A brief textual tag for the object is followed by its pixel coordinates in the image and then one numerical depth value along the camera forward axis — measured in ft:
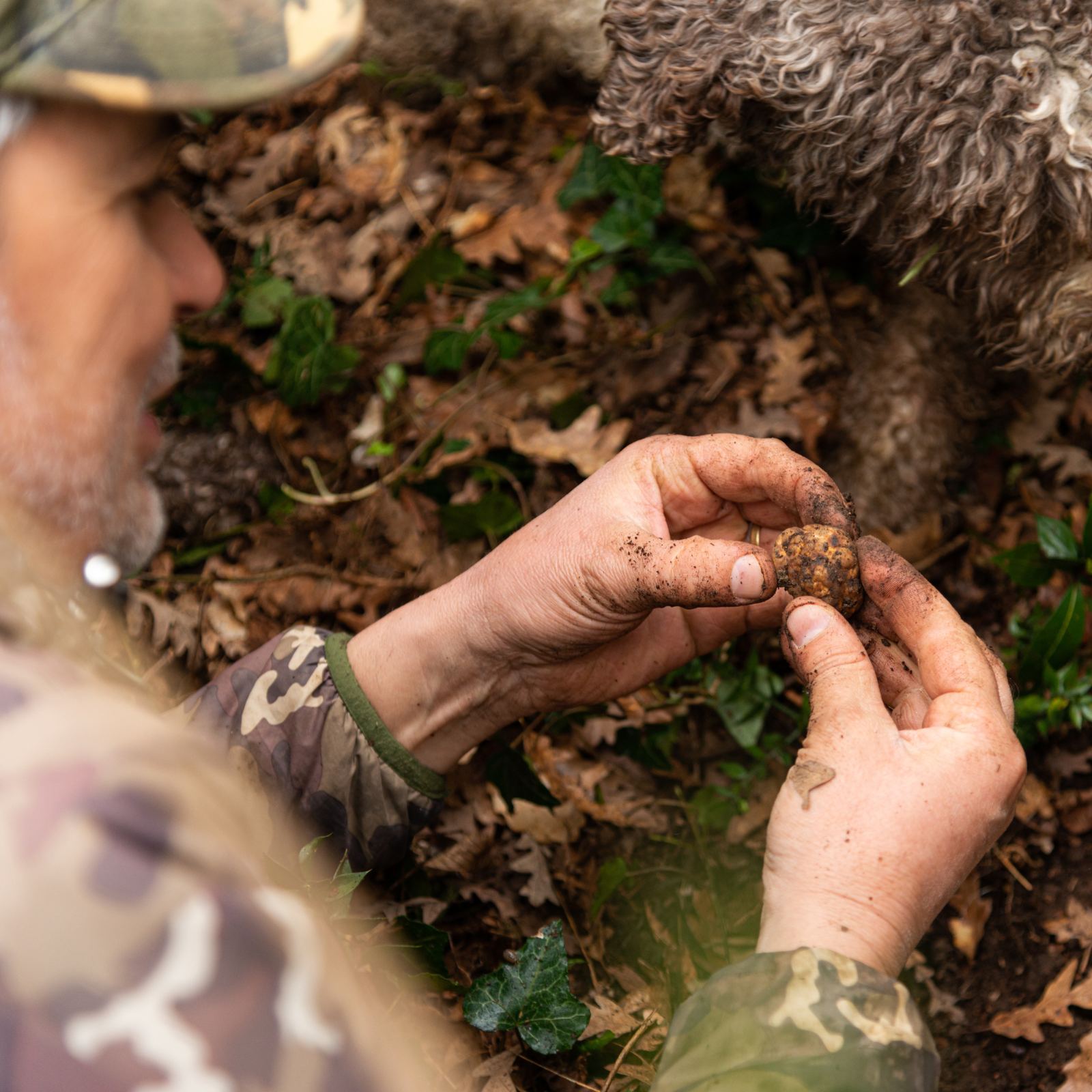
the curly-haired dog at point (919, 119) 7.19
